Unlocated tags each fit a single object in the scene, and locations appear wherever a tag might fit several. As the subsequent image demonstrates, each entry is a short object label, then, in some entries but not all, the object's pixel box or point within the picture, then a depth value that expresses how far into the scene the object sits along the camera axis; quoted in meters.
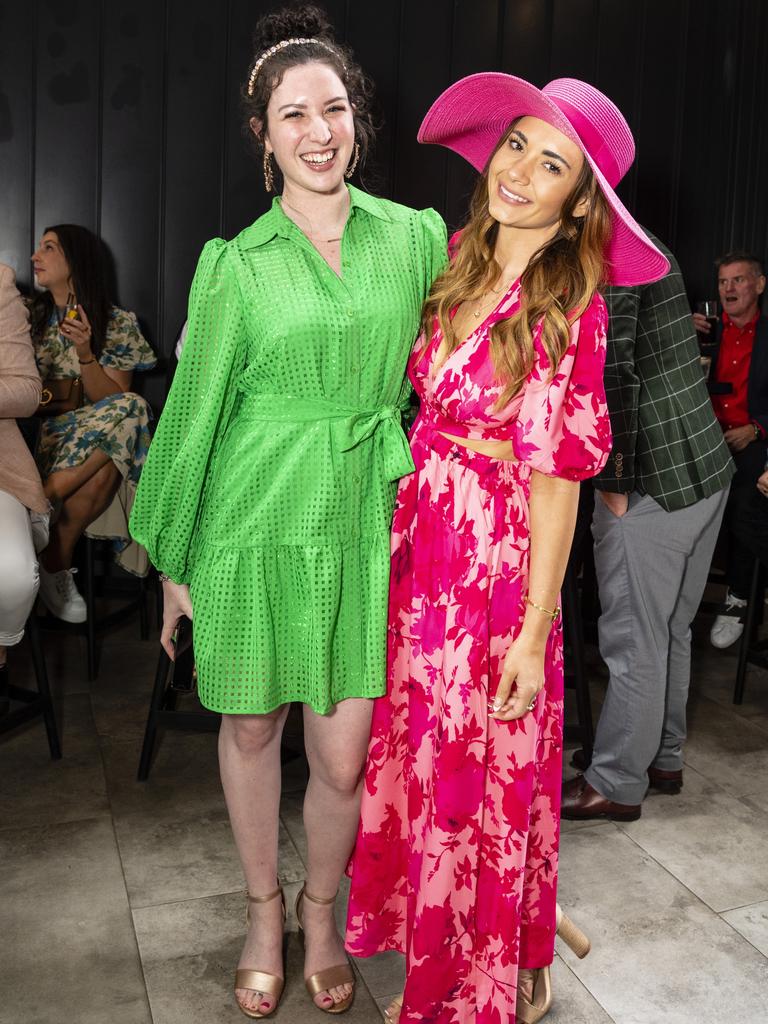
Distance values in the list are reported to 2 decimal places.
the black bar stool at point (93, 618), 3.48
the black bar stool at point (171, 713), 2.66
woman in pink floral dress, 1.57
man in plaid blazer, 2.30
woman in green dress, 1.63
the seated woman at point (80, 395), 3.50
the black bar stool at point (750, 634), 3.34
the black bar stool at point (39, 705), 2.81
